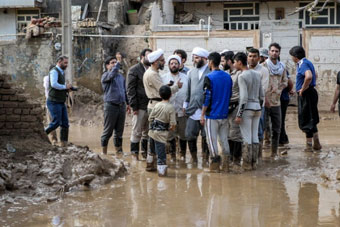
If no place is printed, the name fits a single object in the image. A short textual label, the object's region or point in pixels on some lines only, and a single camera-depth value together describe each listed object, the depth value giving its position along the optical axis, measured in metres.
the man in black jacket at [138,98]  17.83
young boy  15.48
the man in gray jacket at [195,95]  16.91
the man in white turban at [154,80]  16.58
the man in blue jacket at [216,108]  15.52
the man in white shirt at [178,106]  17.47
